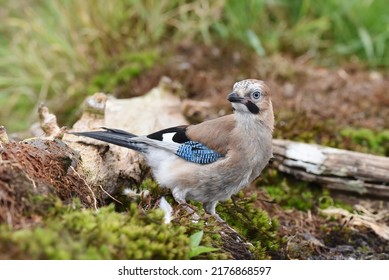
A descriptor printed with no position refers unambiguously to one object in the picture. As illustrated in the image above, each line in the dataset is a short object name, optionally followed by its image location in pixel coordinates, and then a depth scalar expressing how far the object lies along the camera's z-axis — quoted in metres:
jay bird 10.09
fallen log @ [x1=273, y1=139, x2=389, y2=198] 12.28
